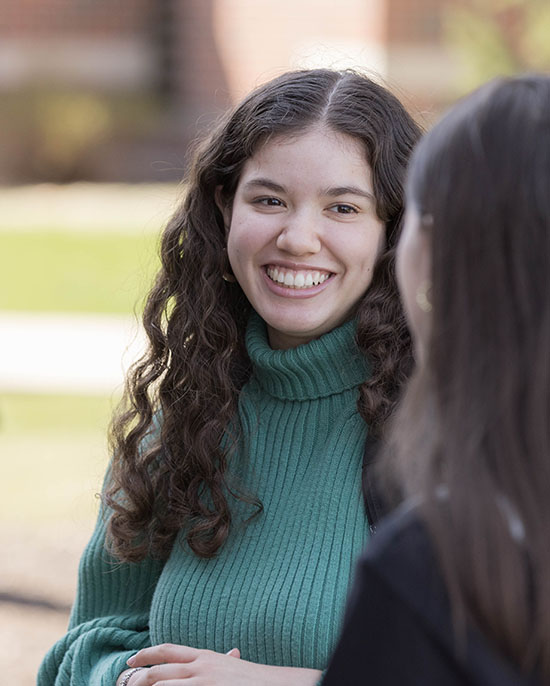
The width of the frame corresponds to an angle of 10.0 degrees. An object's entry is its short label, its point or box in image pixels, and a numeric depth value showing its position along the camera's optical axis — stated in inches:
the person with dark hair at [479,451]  85.1
